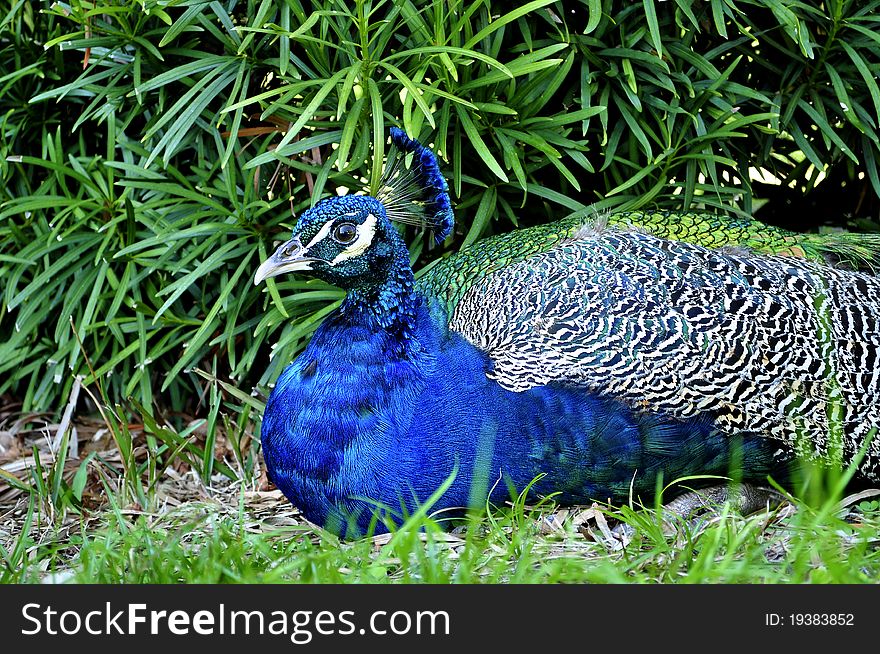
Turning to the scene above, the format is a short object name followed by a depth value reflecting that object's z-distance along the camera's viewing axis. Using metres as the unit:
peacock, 4.66
